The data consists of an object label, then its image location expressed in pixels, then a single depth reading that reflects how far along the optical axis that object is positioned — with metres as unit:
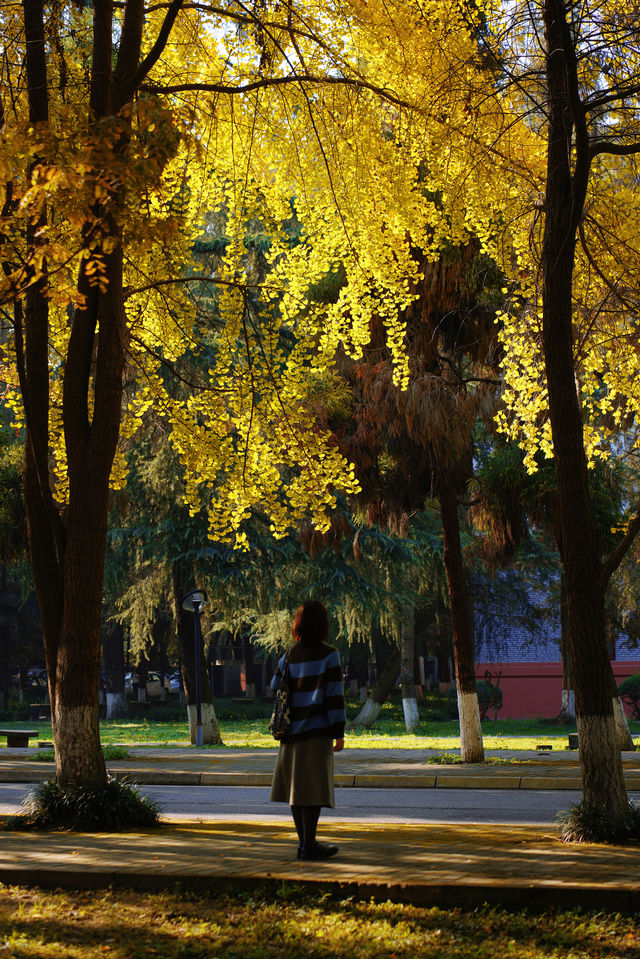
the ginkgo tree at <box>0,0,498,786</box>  9.16
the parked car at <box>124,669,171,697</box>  67.50
